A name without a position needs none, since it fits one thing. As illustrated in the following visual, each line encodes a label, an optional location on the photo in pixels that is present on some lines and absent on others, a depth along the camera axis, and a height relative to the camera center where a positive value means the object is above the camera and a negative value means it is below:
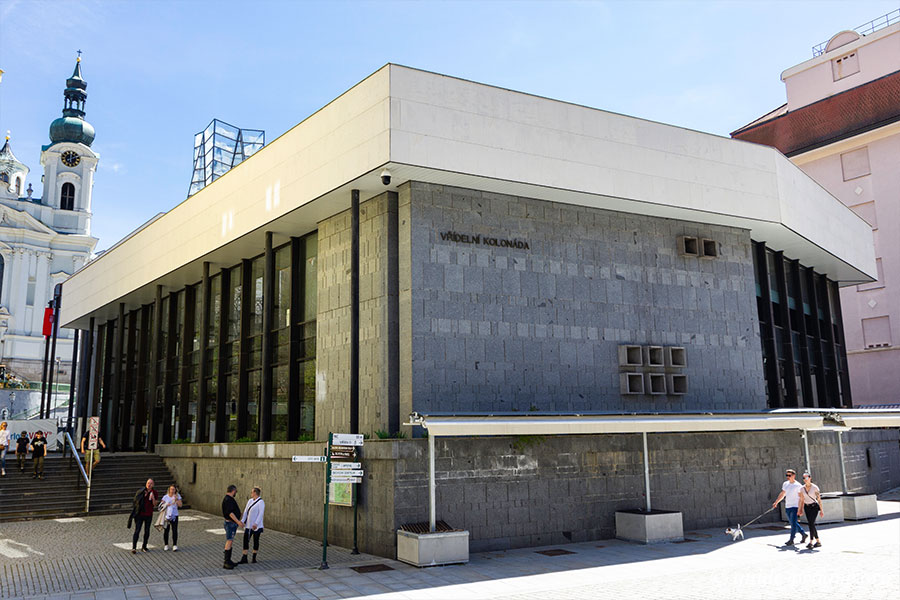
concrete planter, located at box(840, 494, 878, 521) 19.69 -2.81
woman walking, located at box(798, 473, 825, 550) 15.62 -2.09
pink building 40.69 +14.90
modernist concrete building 16.55 +3.00
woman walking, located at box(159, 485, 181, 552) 15.77 -2.01
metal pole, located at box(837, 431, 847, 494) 20.53 -1.68
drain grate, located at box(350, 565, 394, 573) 13.50 -2.94
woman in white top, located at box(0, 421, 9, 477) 22.67 -0.68
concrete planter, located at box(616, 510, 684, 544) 16.38 -2.71
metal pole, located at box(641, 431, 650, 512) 17.14 -1.57
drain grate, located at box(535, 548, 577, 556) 15.30 -3.05
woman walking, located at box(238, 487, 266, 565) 14.27 -2.01
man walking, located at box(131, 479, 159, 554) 15.45 -1.93
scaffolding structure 35.28 +13.92
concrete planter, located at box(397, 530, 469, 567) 13.74 -2.63
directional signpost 14.41 -0.98
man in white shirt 15.66 -2.02
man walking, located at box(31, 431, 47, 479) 22.80 -0.91
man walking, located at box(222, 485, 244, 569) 13.72 -1.91
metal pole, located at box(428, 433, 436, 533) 14.45 -1.34
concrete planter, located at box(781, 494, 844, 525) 19.20 -2.81
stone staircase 21.19 -2.08
